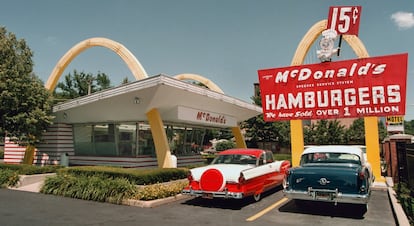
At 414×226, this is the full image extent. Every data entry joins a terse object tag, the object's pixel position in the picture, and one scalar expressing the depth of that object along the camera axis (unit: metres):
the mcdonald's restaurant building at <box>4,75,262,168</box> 15.18
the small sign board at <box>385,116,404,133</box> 18.41
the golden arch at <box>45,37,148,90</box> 19.86
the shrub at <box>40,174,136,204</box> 10.02
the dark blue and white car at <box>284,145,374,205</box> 7.77
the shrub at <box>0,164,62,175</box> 13.84
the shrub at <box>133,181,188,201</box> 9.80
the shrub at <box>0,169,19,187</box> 13.05
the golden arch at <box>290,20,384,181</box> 14.30
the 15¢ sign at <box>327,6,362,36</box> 12.13
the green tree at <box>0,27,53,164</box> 16.16
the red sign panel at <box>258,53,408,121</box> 11.42
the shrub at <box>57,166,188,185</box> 10.91
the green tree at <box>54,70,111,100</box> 58.56
